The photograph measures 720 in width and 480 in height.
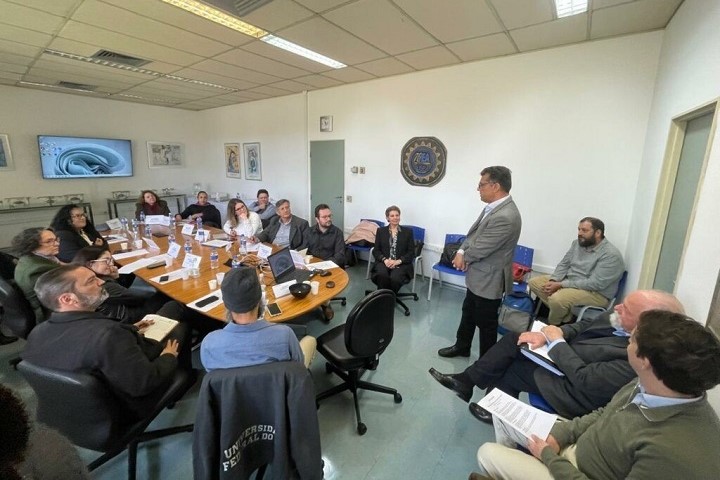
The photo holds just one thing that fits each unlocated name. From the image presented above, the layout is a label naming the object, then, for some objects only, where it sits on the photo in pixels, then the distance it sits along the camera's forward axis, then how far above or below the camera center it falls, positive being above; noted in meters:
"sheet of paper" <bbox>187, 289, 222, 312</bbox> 2.01 -0.86
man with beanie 1.27 -0.67
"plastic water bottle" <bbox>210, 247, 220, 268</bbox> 2.81 -0.79
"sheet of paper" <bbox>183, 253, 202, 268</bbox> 2.61 -0.73
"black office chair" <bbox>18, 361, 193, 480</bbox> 1.22 -1.03
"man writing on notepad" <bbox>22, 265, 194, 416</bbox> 1.27 -0.72
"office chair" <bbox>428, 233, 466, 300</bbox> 3.63 -1.00
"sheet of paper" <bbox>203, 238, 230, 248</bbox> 3.54 -0.78
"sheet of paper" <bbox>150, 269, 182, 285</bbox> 2.49 -0.84
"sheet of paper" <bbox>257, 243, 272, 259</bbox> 3.01 -0.72
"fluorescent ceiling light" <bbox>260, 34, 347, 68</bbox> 3.08 +1.40
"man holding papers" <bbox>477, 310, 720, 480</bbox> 0.88 -0.72
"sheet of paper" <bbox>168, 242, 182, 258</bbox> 3.08 -0.75
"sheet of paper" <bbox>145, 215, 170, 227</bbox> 4.34 -0.64
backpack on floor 2.80 -1.19
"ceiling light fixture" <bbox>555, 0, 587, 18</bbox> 2.30 +1.36
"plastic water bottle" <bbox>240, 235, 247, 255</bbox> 3.26 -0.75
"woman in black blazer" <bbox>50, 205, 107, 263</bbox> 3.09 -0.63
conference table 2.03 -0.85
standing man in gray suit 2.19 -0.51
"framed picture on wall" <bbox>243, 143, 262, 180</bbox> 6.50 +0.34
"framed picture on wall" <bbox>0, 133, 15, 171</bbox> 5.15 +0.29
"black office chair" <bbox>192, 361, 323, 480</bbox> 1.17 -0.96
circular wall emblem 4.04 +0.28
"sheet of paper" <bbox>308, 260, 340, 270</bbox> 2.79 -0.79
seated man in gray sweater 2.73 -0.82
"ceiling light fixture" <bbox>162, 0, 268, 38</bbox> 2.40 +1.35
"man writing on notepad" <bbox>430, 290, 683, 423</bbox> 1.40 -0.90
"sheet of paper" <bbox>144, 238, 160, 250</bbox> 3.48 -0.81
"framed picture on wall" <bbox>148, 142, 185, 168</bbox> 6.93 +0.47
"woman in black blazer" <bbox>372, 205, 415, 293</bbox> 3.49 -0.87
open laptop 2.44 -0.74
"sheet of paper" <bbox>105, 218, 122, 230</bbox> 4.37 -0.73
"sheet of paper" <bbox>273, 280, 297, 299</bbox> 2.23 -0.82
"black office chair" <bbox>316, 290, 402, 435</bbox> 1.75 -1.01
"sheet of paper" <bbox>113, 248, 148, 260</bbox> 3.10 -0.83
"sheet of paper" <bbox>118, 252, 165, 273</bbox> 2.75 -0.83
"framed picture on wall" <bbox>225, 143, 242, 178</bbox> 6.97 +0.38
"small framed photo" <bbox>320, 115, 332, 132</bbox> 5.10 +0.93
